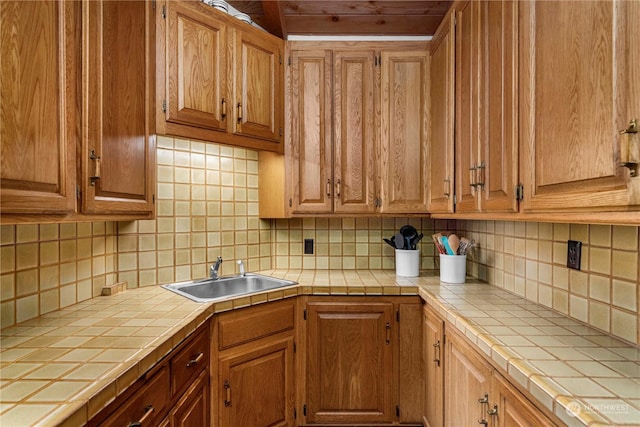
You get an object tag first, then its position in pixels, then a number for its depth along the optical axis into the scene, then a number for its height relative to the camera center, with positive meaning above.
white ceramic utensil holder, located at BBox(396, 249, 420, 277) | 2.21 -0.31
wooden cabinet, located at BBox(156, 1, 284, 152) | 1.68 +0.68
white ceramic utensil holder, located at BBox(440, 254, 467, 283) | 2.00 -0.31
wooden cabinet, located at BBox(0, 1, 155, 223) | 0.87 +0.30
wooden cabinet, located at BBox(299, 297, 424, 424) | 1.96 -0.84
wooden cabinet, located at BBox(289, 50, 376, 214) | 2.15 +0.51
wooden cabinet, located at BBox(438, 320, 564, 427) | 0.96 -0.59
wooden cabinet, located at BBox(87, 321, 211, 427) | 0.96 -0.58
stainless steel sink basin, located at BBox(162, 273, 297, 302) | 2.00 -0.43
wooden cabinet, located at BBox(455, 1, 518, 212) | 1.26 +0.42
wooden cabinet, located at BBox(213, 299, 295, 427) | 1.65 -0.77
